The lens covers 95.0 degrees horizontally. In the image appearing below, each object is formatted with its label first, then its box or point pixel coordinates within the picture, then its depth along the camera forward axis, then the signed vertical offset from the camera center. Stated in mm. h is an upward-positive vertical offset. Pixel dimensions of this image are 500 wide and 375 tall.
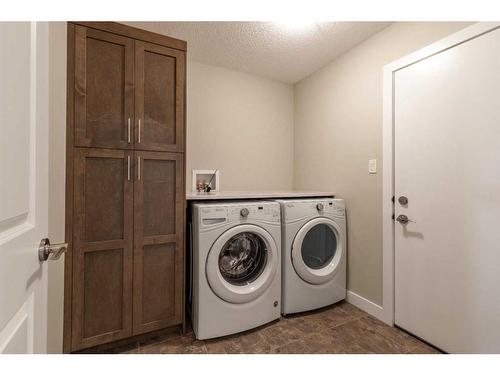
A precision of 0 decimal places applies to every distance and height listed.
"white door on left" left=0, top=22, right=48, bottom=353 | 447 +9
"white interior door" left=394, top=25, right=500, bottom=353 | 1239 -43
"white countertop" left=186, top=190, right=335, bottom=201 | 1707 -60
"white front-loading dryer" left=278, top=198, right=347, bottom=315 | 1841 -566
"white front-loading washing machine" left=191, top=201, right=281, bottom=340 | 1549 -586
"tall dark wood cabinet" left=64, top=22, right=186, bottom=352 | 1310 +26
